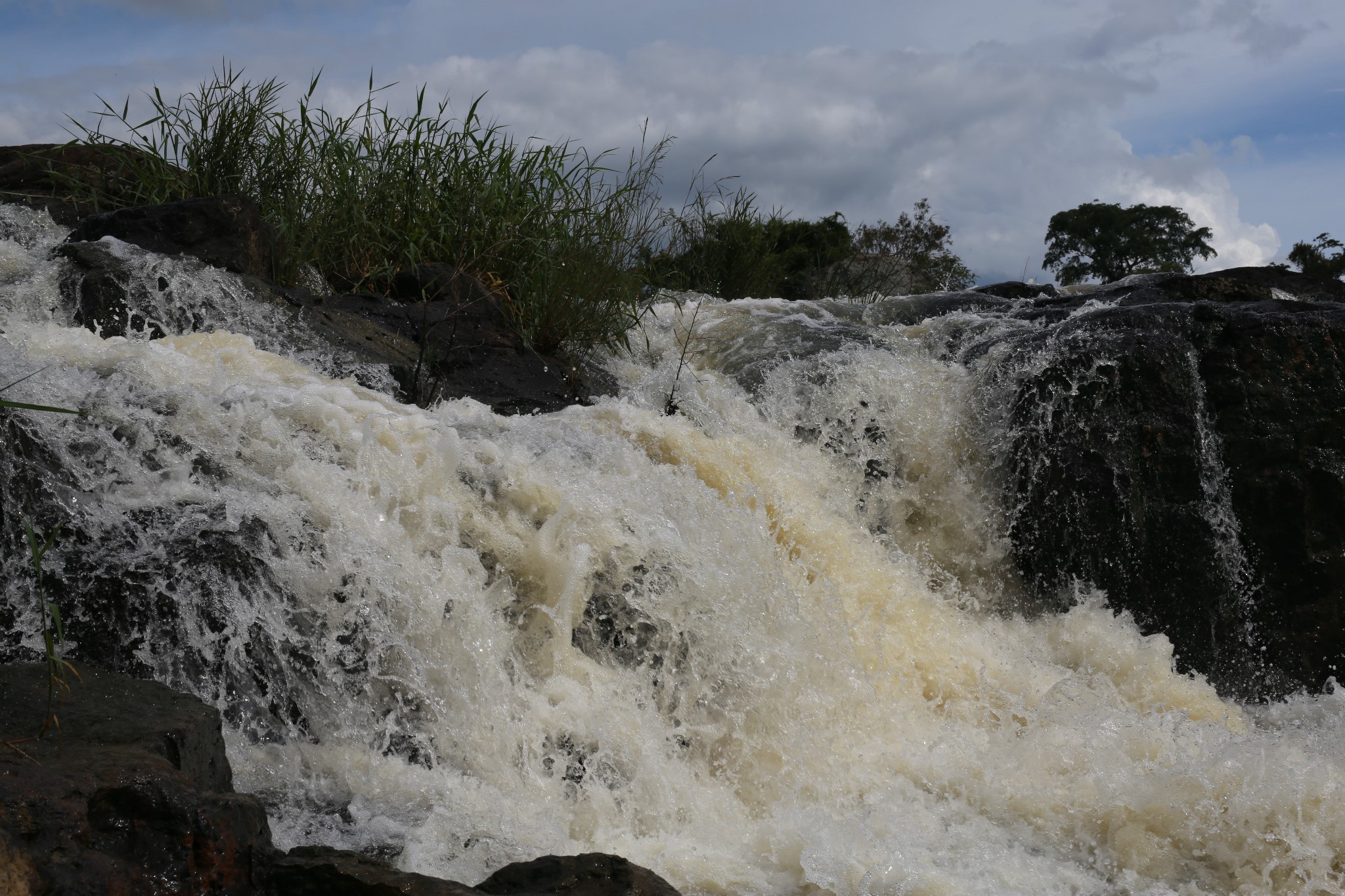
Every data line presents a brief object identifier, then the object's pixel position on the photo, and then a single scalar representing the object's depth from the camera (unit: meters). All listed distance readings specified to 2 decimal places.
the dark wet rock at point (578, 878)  1.91
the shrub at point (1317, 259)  14.84
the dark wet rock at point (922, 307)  7.48
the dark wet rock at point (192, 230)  4.88
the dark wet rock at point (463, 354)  5.02
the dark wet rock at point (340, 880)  1.78
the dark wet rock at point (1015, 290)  8.47
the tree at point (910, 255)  10.57
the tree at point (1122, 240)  22.61
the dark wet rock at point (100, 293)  4.36
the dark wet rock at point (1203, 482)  4.66
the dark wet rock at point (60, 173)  5.67
